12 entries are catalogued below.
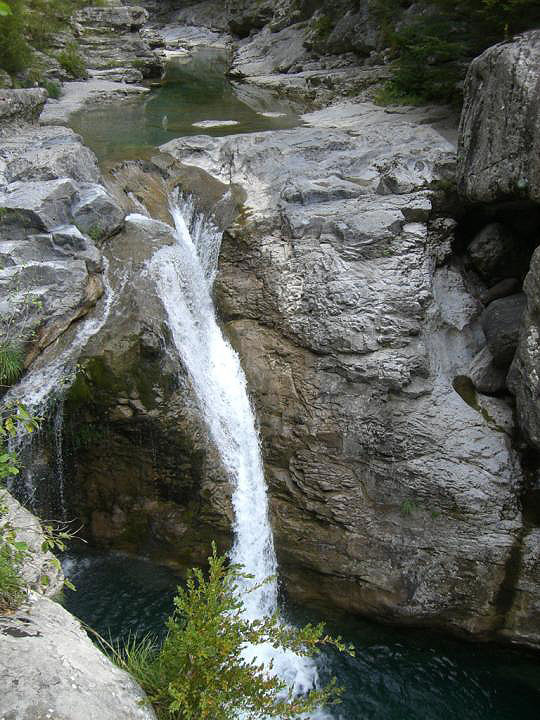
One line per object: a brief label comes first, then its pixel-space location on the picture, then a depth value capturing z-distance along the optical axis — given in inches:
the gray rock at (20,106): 498.6
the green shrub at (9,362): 294.0
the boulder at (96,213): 377.7
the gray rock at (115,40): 979.9
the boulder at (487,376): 331.3
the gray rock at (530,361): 290.2
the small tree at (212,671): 169.2
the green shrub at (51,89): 741.9
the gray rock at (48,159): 399.9
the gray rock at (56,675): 128.2
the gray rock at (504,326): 323.0
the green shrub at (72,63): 876.6
